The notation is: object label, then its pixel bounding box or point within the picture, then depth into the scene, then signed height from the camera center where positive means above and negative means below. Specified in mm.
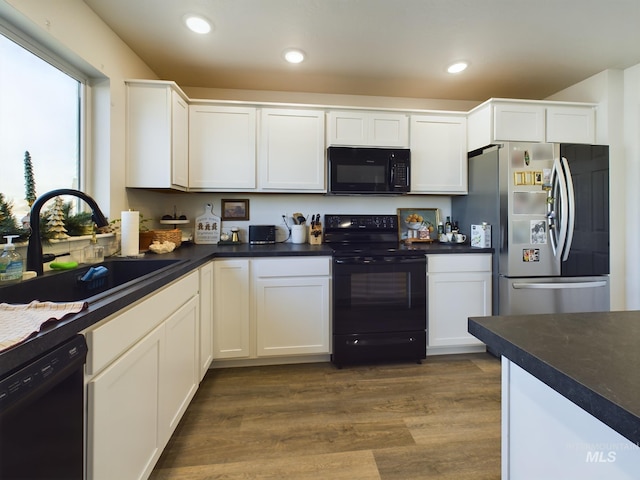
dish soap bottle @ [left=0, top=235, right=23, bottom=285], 1085 -98
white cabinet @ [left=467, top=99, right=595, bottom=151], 2434 +984
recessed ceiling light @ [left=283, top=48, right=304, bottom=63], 2193 +1392
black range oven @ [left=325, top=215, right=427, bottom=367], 2230 -504
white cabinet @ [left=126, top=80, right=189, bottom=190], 2109 +750
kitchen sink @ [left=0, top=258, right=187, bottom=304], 1101 -193
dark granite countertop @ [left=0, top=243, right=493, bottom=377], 611 -181
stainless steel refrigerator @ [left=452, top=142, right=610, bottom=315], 2263 +95
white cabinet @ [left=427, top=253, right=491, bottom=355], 2361 -444
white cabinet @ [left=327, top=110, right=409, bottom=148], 2547 +962
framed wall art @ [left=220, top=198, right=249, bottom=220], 2777 +282
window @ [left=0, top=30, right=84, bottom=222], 1346 +603
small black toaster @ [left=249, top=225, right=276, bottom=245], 2605 +43
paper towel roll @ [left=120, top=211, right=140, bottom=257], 1860 +30
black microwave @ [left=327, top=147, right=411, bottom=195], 2514 +595
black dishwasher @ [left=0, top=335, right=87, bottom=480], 577 -396
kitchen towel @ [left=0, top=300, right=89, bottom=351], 632 -196
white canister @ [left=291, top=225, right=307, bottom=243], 2719 +55
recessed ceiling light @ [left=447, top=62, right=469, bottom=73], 2367 +1403
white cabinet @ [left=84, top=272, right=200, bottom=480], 850 -522
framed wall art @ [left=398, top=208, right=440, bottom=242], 2938 +191
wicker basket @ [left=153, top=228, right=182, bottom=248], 2203 +22
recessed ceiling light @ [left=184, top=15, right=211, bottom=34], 1832 +1366
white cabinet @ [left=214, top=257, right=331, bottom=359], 2146 -503
